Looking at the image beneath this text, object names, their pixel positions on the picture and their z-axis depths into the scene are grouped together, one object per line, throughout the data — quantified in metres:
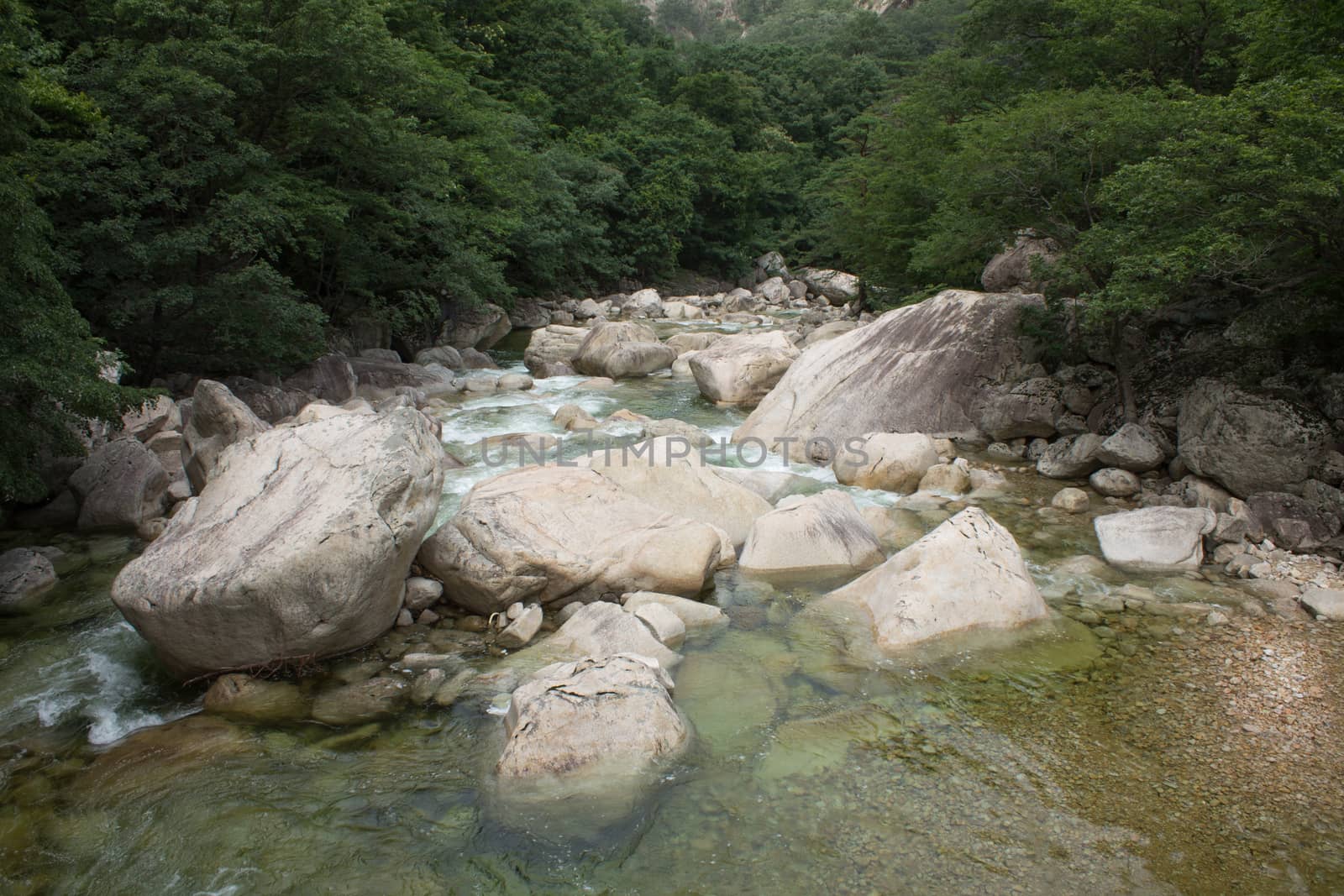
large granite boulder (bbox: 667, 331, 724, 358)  20.72
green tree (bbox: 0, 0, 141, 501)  7.09
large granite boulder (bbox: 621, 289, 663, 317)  31.23
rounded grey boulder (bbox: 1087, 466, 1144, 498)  10.42
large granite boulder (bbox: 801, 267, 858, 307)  33.84
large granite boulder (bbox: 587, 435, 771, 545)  8.90
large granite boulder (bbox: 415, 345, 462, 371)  19.58
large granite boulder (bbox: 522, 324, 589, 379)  19.12
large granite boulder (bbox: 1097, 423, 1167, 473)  10.64
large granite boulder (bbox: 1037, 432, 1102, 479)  11.11
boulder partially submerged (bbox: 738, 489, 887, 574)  8.30
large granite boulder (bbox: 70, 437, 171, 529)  9.34
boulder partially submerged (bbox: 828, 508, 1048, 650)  6.93
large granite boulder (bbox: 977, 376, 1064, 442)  12.56
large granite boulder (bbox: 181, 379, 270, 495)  9.70
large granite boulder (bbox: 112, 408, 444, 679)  5.94
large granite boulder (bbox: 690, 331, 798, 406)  15.48
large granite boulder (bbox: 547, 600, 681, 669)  6.50
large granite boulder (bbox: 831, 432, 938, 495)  10.99
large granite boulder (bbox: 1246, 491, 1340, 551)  8.41
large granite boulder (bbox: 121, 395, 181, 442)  11.38
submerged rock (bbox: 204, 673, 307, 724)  5.88
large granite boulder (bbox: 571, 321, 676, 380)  18.53
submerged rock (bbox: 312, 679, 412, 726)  5.89
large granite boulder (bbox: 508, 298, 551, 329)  27.52
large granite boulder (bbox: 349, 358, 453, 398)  16.69
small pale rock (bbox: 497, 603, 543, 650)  6.93
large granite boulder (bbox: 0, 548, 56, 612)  7.52
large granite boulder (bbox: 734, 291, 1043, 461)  12.92
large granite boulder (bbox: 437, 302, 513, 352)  22.45
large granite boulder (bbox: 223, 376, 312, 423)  13.93
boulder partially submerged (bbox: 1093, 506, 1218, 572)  8.38
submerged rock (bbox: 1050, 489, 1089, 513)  10.05
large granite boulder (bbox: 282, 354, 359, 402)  15.30
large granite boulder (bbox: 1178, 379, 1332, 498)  9.11
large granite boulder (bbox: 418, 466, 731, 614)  7.31
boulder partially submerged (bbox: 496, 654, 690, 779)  5.09
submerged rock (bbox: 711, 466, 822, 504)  10.23
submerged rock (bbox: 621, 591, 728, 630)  7.20
